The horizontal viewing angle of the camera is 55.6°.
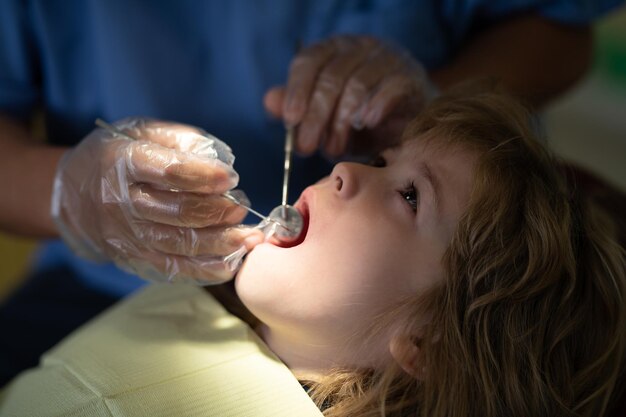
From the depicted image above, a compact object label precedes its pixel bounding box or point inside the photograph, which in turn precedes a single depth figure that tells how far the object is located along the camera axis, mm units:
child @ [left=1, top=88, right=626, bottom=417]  758
